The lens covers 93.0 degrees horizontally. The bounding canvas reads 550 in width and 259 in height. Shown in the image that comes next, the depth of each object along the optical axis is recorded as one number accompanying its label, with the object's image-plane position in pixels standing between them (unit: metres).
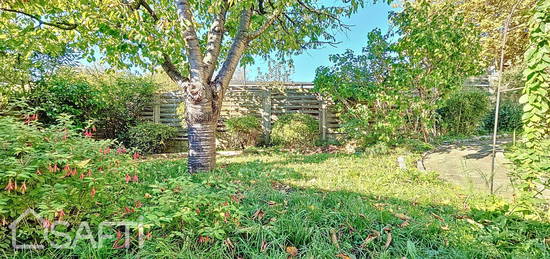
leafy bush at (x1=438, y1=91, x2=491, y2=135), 7.86
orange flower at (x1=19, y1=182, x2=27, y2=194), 1.35
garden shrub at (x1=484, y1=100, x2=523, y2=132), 8.78
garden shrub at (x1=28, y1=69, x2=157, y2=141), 6.11
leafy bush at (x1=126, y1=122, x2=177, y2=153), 7.07
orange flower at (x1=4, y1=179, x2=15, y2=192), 1.29
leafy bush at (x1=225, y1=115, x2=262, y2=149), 7.49
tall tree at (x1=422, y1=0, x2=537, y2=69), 9.34
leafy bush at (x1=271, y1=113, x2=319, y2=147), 7.13
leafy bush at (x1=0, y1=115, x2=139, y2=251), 1.39
